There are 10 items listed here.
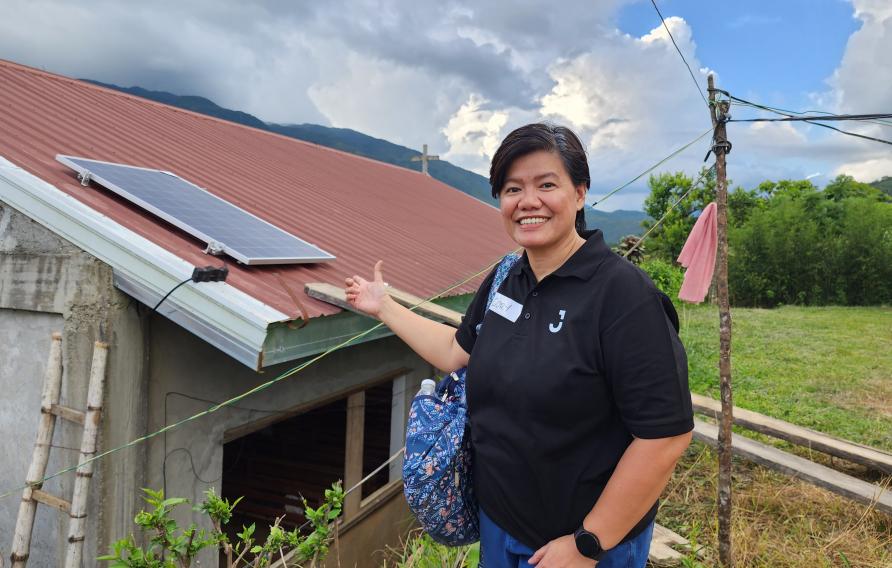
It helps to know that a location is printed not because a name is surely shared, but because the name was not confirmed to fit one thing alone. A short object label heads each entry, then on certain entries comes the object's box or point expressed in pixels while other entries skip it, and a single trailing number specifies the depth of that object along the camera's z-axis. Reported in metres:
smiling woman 1.49
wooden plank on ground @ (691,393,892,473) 4.67
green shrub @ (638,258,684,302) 20.62
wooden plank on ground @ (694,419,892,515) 4.29
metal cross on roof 16.14
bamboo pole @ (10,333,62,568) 2.82
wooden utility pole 3.54
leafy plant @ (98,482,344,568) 2.21
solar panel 3.40
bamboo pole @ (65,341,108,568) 2.79
